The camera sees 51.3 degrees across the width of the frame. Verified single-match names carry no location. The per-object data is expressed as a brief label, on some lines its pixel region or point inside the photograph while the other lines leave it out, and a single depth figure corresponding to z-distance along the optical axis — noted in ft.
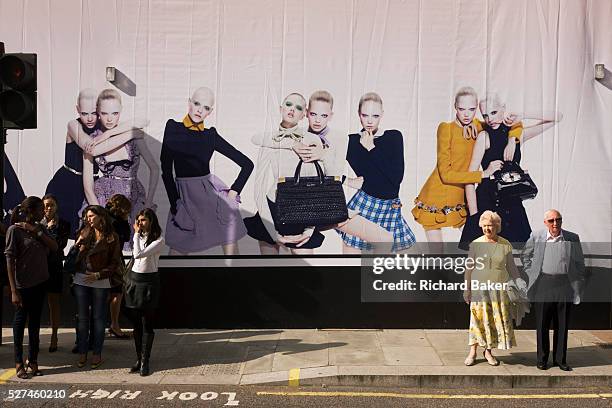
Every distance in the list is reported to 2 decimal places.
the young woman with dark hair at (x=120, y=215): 25.30
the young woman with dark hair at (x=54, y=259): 24.58
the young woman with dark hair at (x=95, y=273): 22.65
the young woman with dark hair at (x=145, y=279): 21.90
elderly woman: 22.93
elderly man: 22.91
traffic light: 22.06
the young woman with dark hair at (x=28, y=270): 21.48
